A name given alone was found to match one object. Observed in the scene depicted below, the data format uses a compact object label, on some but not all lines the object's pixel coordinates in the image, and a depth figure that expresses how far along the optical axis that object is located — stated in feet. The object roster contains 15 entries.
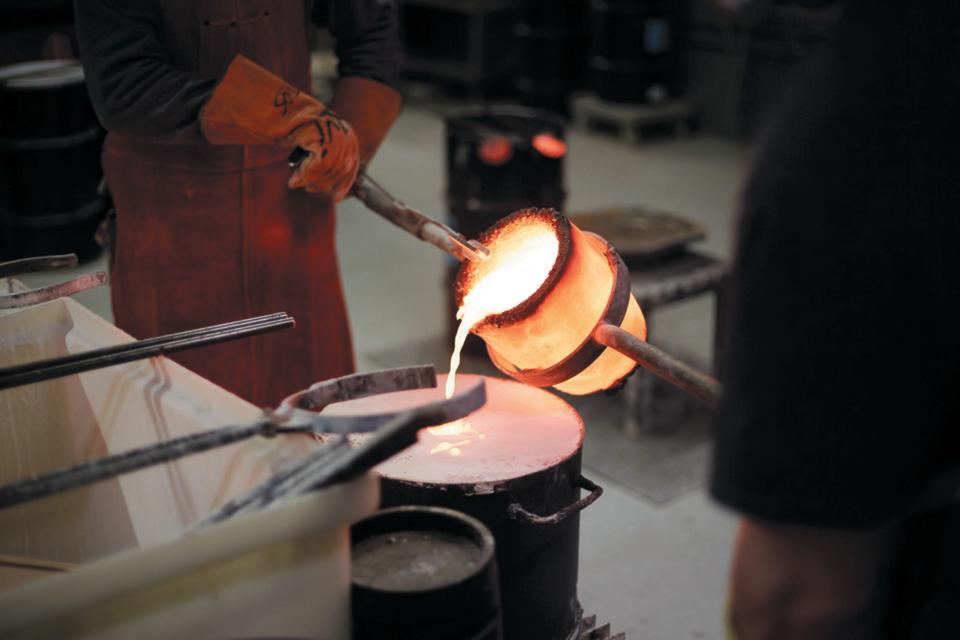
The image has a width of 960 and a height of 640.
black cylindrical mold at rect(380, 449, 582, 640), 5.15
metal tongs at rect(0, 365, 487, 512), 3.83
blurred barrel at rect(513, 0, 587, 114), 26.25
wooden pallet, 25.67
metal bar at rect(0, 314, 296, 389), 4.70
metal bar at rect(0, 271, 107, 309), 5.77
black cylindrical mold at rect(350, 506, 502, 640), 4.17
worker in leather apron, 7.29
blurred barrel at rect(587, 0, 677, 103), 24.57
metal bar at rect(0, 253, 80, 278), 6.15
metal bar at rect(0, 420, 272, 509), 3.79
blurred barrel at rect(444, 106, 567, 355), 12.80
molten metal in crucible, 5.33
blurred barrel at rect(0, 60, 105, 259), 15.92
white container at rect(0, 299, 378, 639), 3.51
